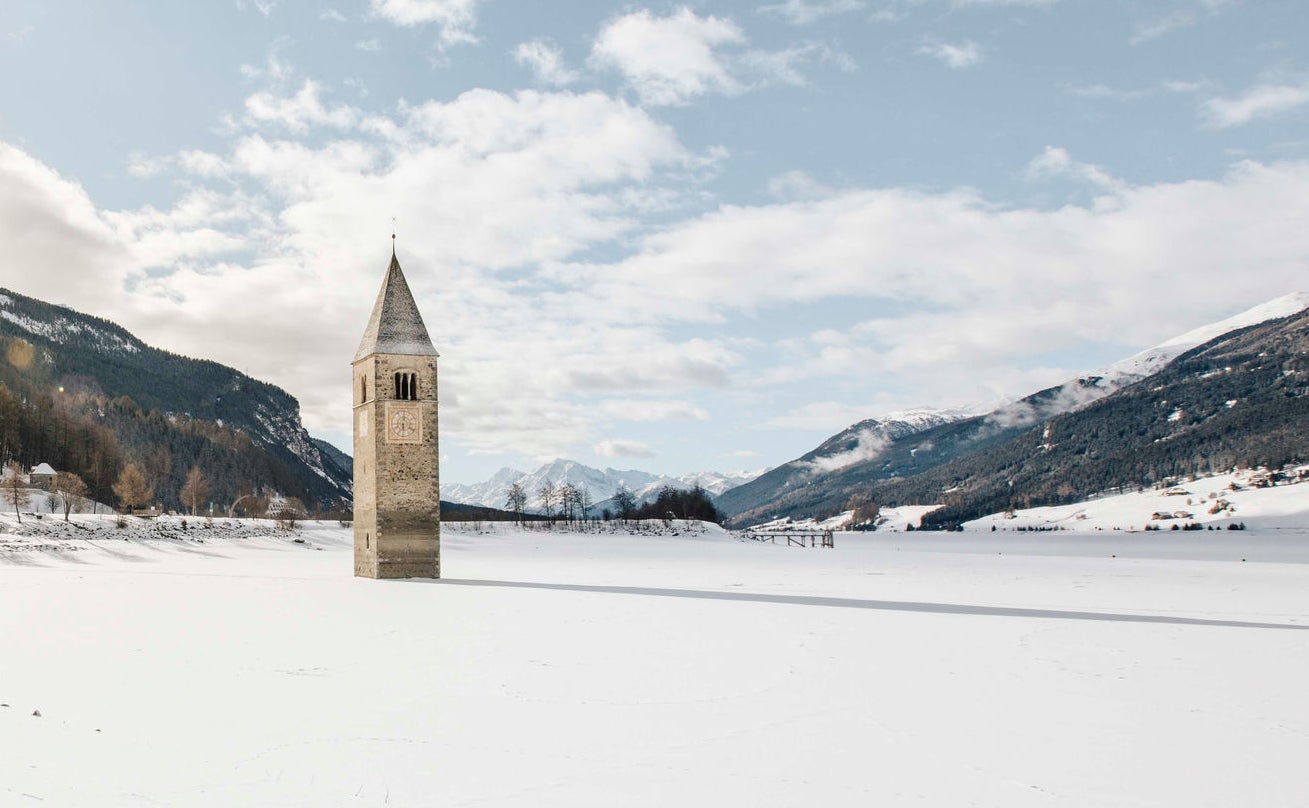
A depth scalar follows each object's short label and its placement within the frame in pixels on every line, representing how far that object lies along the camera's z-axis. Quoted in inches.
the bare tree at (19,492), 3521.2
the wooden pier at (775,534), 4104.3
